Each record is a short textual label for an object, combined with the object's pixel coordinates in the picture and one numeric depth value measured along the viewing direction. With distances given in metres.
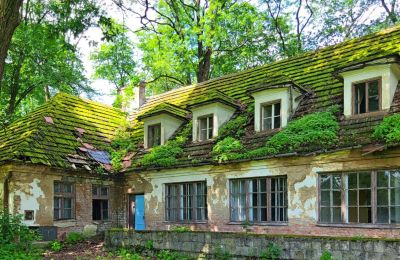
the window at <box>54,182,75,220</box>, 17.16
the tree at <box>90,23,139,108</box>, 38.28
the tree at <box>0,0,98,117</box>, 10.32
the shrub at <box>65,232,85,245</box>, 16.47
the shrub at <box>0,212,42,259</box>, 12.71
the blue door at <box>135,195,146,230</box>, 18.67
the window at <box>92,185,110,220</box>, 18.69
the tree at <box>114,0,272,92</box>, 30.09
